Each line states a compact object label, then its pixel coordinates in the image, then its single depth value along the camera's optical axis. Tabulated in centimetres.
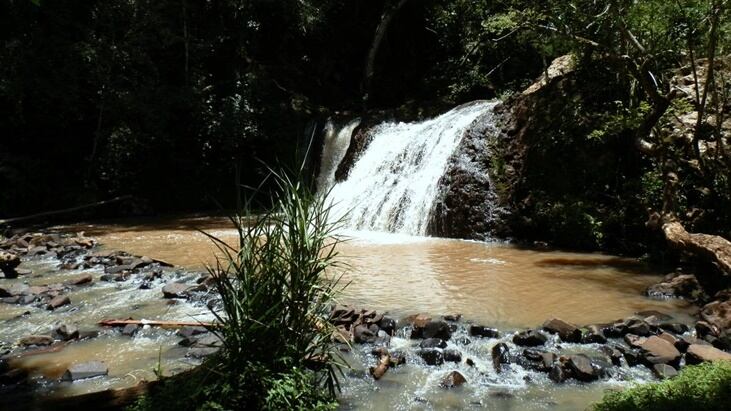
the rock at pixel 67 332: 551
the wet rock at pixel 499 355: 471
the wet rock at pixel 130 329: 568
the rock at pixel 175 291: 704
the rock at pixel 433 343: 512
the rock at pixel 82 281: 785
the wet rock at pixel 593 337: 523
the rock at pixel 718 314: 550
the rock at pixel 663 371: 444
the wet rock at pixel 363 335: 530
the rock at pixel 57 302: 666
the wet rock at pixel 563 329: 525
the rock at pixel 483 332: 542
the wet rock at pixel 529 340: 516
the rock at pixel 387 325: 555
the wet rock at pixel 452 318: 589
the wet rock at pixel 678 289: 691
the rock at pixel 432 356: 482
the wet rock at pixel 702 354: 454
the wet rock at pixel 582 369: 444
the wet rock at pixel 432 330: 532
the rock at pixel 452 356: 485
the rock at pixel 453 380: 441
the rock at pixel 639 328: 533
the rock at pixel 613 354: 476
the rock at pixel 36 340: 534
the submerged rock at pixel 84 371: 455
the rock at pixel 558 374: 443
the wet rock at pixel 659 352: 466
